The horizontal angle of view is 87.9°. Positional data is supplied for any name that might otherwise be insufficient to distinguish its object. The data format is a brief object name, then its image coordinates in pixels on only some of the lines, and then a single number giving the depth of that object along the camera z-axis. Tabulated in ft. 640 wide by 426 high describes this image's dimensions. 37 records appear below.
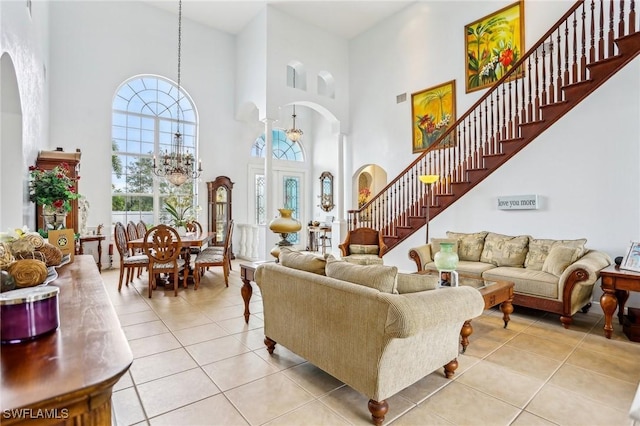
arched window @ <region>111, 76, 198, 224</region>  22.65
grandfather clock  25.26
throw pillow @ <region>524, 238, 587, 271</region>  12.88
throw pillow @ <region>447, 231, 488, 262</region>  15.35
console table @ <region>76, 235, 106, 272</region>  19.27
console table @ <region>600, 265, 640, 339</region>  9.80
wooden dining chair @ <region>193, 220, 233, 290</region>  16.20
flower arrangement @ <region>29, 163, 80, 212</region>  11.93
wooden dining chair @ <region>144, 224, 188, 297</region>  14.64
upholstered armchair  18.94
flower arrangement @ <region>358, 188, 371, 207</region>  35.18
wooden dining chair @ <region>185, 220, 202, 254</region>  19.29
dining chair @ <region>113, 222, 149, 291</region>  14.96
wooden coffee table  9.00
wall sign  15.01
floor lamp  17.03
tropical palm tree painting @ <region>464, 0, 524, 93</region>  17.51
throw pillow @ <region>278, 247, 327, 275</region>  7.94
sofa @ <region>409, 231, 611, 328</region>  11.01
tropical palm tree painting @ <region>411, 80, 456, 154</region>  20.18
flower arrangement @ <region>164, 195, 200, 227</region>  23.41
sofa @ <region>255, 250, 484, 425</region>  5.89
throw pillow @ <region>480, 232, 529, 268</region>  14.01
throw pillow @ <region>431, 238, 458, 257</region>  15.70
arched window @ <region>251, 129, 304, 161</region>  31.45
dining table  14.79
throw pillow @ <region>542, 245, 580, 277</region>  11.82
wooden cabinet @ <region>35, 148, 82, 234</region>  14.32
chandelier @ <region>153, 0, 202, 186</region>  18.21
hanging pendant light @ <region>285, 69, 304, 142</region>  27.43
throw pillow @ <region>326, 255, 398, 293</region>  6.45
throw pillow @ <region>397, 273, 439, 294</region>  7.14
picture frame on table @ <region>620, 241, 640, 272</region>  10.21
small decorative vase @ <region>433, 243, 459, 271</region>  10.02
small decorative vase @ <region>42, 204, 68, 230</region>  11.51
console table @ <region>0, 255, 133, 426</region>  2.24
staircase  13.20
